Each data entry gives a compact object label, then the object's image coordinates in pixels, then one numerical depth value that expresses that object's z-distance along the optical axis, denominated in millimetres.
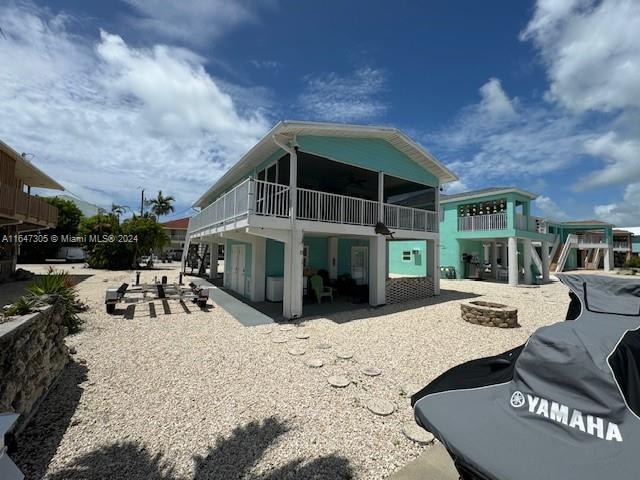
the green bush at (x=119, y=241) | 27141
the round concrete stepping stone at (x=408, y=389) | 4602
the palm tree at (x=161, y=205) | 51094
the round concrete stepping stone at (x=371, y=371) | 5254
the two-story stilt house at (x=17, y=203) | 14781
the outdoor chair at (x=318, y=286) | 11672
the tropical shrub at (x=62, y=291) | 6823
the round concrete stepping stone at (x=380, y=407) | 4045
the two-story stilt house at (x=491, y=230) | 18578
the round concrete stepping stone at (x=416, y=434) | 3410
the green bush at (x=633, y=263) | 31812
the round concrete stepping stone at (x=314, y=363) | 5656
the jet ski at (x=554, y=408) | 1434
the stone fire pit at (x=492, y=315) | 8500
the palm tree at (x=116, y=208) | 39938
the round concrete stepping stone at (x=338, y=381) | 4832
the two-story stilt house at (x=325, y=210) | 9141
